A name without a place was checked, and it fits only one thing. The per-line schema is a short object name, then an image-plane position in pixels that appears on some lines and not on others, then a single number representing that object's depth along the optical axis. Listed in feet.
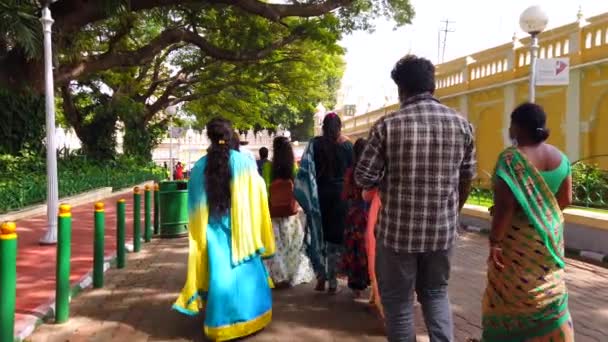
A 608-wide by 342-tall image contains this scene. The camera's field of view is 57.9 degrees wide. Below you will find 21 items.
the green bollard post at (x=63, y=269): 15.44
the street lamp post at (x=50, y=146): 27.71
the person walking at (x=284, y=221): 19.11
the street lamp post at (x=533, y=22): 27.12
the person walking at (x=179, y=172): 87.56
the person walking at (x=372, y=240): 14.56
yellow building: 38.22
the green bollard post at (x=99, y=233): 18.92
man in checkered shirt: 9.27
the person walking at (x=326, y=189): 17.19
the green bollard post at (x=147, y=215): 29.66
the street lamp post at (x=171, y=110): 91.72
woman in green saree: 9.33
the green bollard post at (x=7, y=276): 11.48
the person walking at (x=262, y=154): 28.96
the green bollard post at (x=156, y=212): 33.34
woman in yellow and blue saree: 13.66
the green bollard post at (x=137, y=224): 26.91
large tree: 37.55
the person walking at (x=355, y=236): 16.43
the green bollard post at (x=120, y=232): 22.50
